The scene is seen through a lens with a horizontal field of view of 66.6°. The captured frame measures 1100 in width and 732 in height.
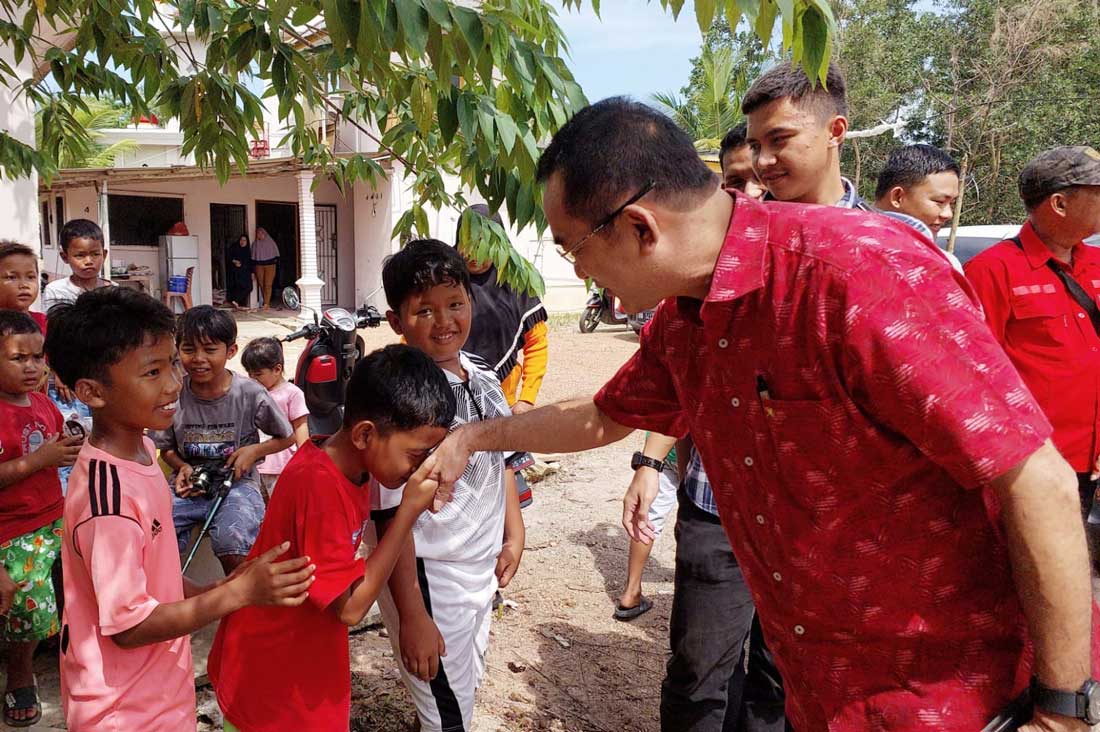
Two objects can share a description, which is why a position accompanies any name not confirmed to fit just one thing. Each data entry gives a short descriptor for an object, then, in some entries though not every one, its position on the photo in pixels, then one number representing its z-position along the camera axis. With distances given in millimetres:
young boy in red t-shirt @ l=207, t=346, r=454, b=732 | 1865
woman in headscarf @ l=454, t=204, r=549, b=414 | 3688
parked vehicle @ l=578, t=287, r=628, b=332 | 15156
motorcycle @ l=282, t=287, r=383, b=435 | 4227
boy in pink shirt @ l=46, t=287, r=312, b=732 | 1771
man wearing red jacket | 3439
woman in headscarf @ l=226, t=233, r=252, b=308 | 17984
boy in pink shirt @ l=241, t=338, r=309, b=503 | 4289
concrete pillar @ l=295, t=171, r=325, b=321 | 15961
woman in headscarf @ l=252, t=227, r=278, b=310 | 17906
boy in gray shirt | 3324
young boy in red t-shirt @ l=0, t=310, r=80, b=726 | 2775
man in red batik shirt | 1155
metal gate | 18484
